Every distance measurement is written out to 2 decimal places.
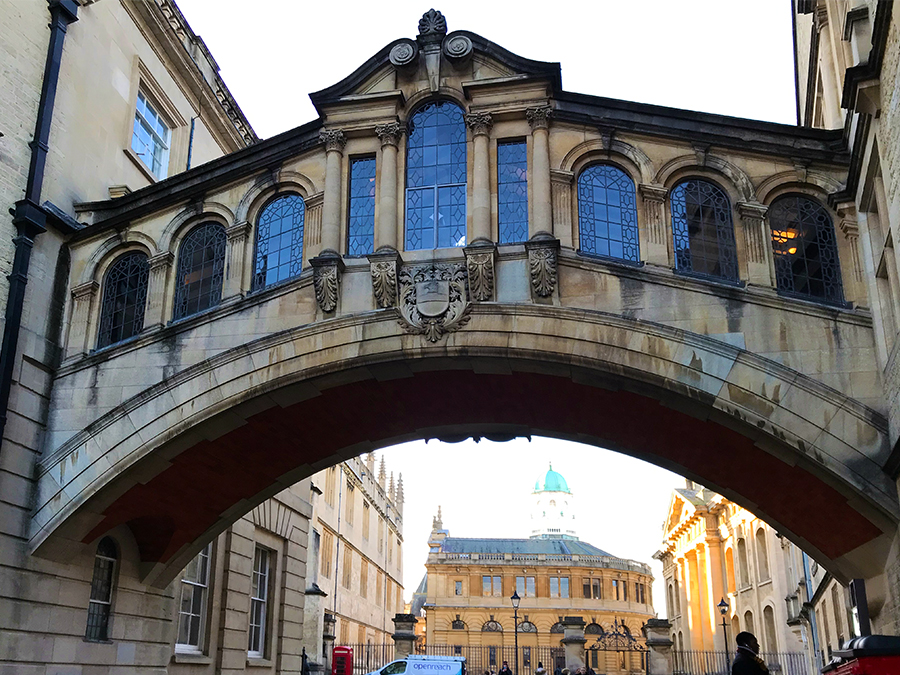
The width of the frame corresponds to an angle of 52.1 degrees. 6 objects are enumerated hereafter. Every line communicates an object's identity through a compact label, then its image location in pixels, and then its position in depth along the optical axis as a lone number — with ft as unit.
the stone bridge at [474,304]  44.50
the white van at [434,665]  70.18
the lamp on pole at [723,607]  123.03
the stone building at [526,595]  288.51
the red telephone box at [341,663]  100.73
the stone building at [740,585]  93.02
